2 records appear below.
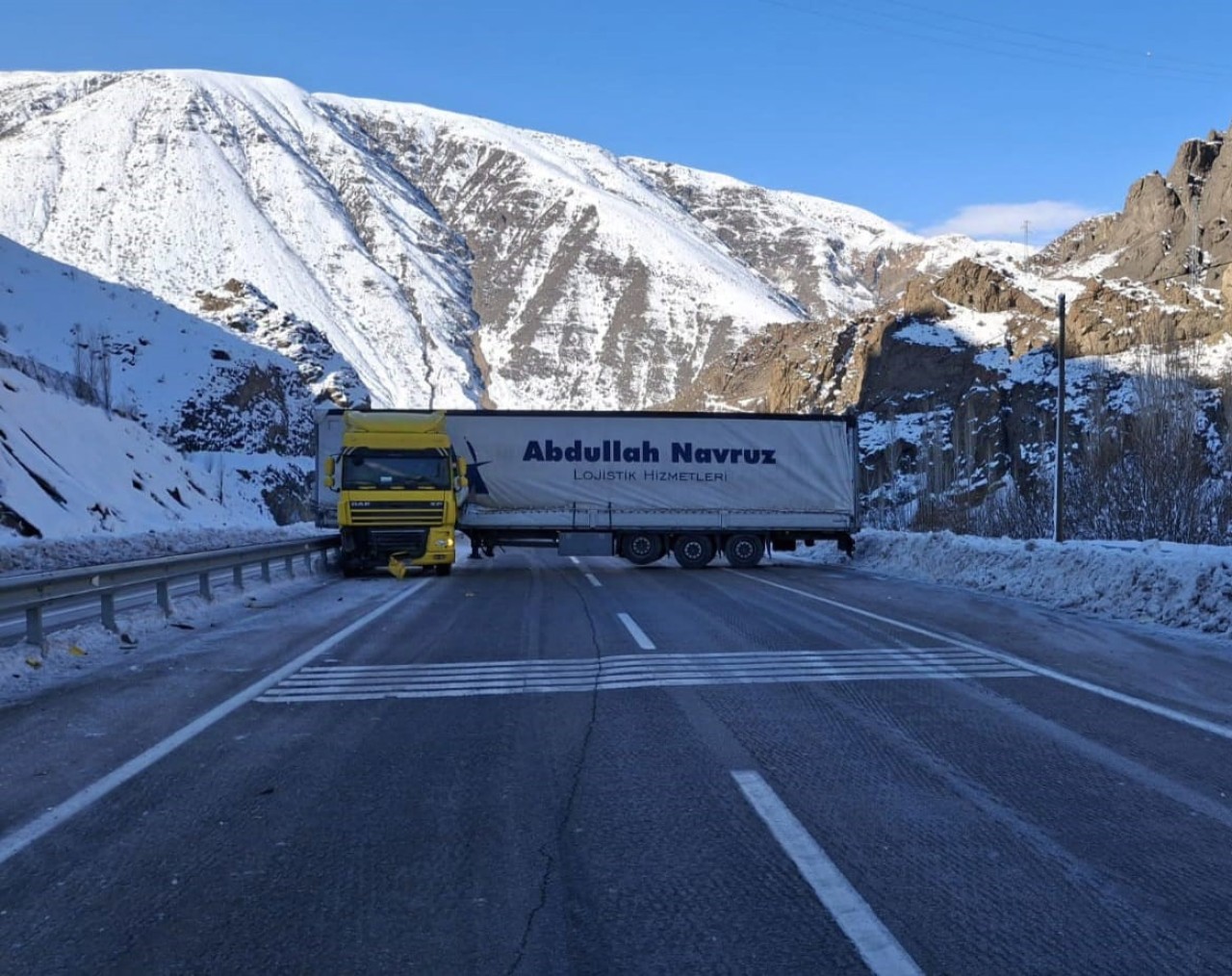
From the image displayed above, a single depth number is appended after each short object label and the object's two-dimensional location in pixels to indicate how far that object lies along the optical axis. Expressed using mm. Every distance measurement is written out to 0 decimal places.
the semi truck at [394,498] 20953
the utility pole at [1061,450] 26141
